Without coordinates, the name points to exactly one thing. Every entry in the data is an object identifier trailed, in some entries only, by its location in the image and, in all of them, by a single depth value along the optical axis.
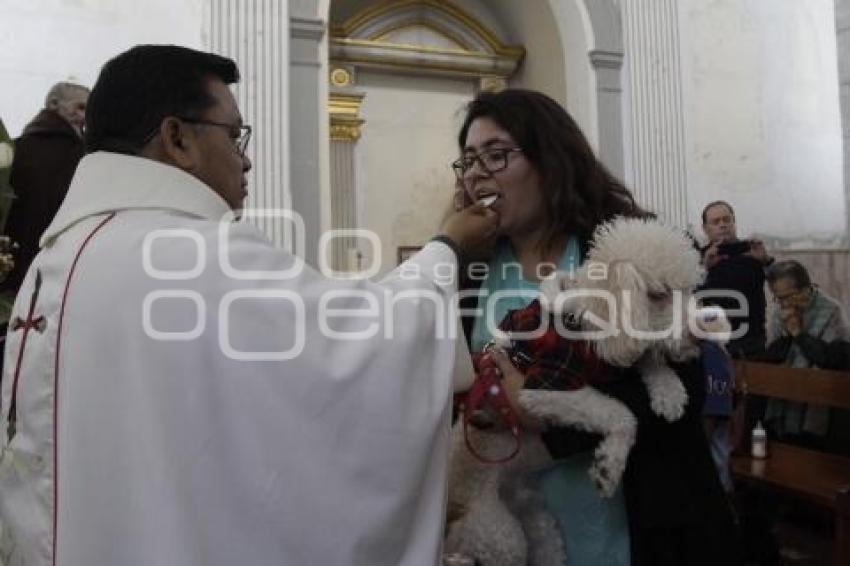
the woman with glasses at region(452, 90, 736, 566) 1.42
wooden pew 3.37
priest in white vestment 1.16
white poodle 1.36
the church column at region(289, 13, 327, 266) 5.05
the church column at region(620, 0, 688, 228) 6.11
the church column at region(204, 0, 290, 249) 4.85
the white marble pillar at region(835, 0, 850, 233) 5.96
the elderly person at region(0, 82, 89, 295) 2.63
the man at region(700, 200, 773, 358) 4.98
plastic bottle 4.00
